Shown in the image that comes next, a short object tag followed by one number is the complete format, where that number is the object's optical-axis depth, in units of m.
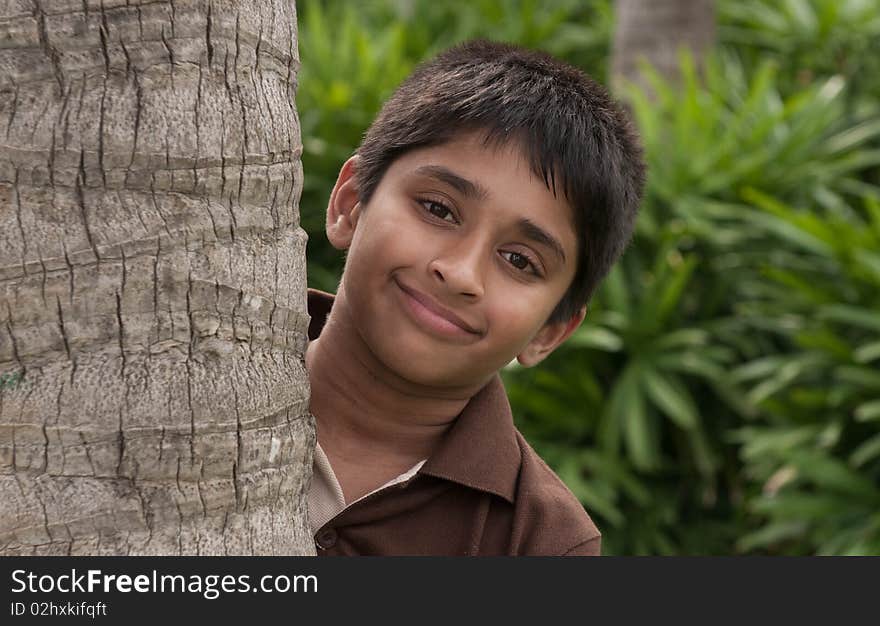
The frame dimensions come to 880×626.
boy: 4.17
